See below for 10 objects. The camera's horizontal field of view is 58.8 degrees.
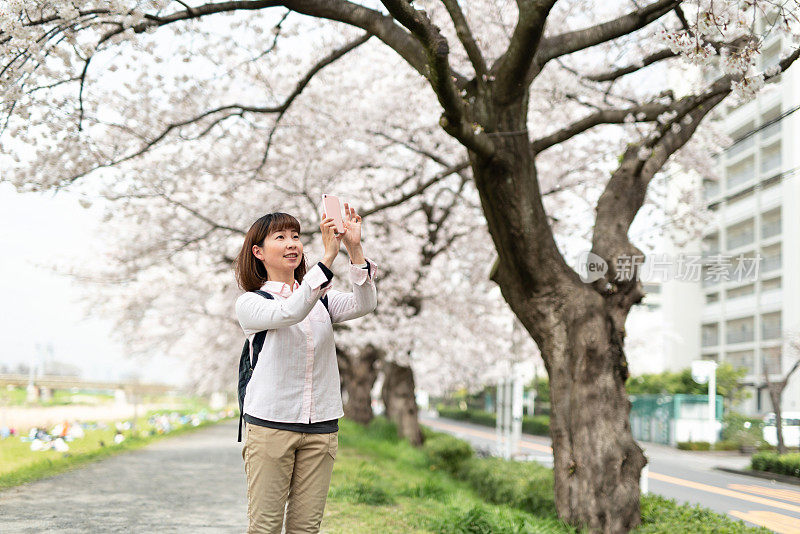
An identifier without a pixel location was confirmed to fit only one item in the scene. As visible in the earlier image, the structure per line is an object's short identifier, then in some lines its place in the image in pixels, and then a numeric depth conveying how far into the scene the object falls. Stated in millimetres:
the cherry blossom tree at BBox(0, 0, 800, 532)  5348
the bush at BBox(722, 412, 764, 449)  25166
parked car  20391
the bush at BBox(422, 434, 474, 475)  13508
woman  2844
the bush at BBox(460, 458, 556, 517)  7945
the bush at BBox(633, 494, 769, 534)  5980
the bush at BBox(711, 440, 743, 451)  27462
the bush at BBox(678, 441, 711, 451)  28812
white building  36188
